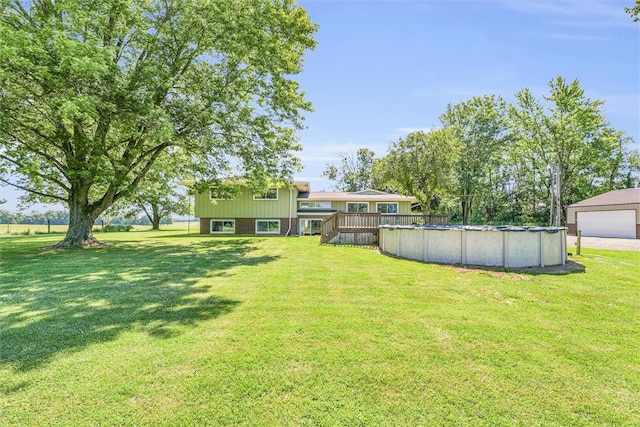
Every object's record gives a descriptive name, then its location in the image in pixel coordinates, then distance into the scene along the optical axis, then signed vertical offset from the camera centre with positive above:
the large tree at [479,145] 34.69 +8.77
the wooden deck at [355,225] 15.04 -0.24
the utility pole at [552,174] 30.55 +4.88
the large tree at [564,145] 29.61 +7.76
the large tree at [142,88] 9.82 +4.89
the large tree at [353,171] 46.78 +7.80
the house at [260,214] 23.91 +0.50
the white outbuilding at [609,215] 22.12 +0.38
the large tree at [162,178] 17.20 +2.68
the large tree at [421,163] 20.78 +4.01
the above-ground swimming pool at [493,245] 8.86 -0.78
